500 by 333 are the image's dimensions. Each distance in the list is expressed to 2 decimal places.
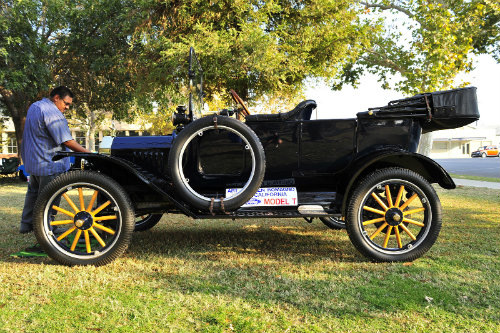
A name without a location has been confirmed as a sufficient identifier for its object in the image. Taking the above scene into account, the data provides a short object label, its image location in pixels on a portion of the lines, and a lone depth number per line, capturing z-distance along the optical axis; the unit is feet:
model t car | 10.55
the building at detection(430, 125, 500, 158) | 199.82
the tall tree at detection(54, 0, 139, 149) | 41.60
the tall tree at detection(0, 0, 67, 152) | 37.88
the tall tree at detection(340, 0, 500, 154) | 28.37
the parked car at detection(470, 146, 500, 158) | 148.35
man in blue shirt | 11.80
